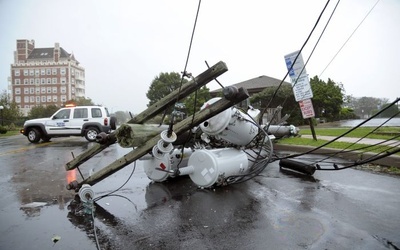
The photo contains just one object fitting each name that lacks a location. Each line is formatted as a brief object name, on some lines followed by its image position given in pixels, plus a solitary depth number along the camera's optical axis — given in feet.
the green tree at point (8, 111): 136.26
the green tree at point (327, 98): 110.73
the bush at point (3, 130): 92.07
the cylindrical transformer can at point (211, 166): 18.33
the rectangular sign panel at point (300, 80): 39.09
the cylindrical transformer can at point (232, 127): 19.02
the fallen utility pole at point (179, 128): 14.37
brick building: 369.91
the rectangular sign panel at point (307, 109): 39.70
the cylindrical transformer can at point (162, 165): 20.22
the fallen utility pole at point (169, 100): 14.99
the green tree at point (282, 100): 98.37
